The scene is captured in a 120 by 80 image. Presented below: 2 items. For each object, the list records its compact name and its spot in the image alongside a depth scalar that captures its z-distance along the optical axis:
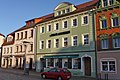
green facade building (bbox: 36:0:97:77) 14.79
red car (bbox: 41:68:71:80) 11.95
